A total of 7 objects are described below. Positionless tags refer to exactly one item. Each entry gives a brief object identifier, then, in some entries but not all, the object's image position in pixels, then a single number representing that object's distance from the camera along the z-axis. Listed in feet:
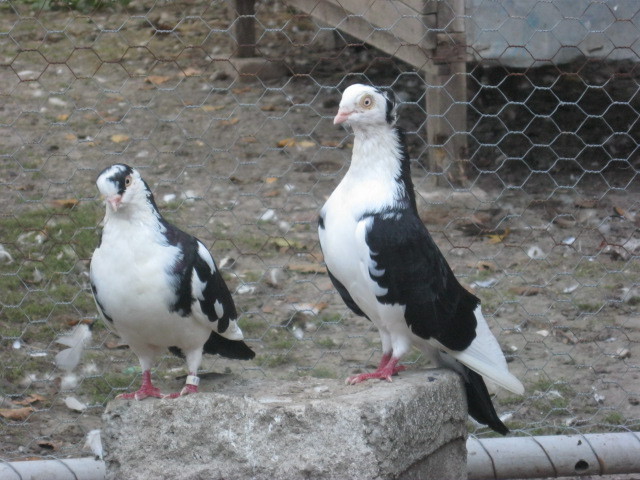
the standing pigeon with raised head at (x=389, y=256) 15.40
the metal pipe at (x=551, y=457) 18.06
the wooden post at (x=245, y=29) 34.30
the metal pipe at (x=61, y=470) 17.20
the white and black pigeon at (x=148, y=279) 15.43
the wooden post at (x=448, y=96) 25.07
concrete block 14.15
